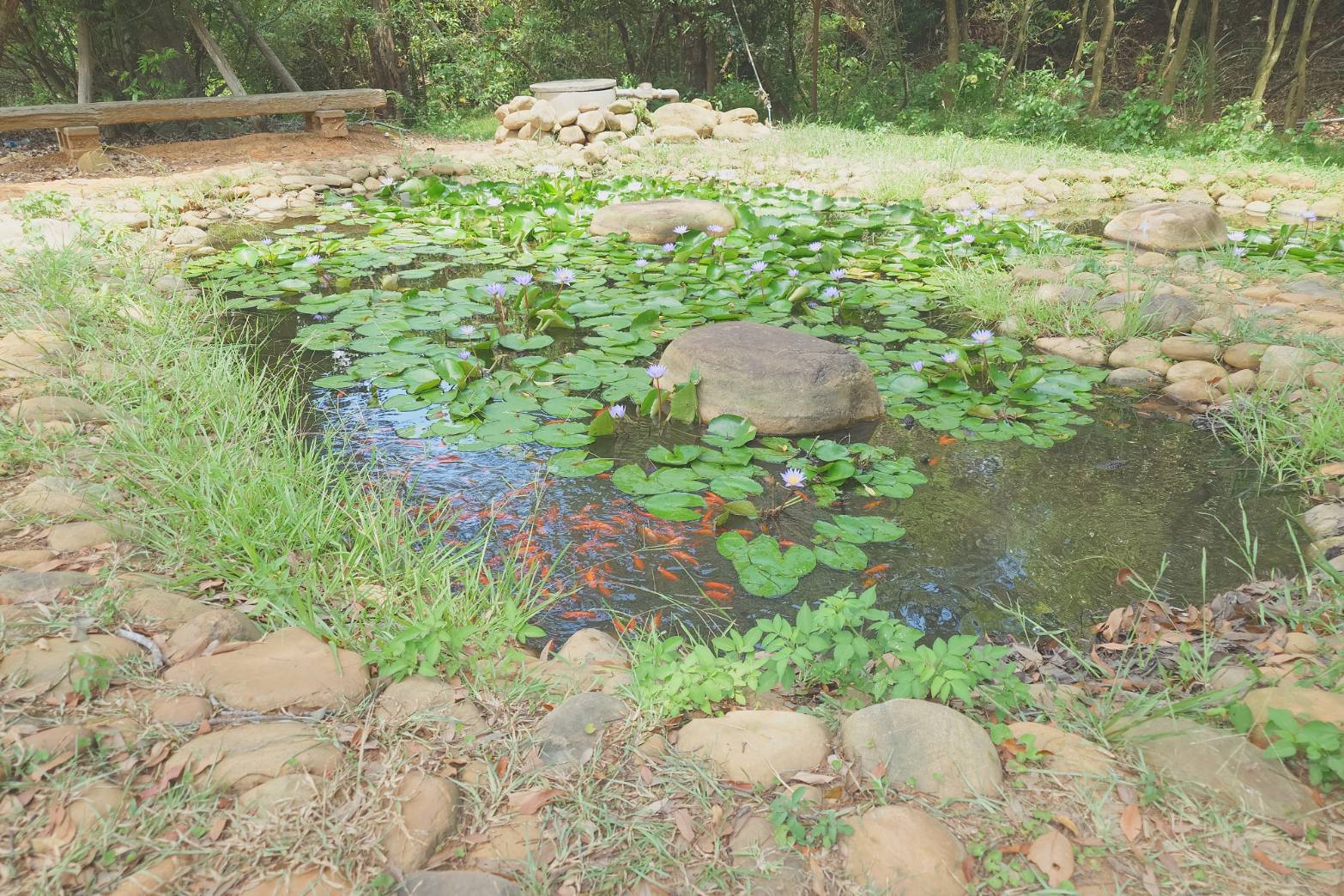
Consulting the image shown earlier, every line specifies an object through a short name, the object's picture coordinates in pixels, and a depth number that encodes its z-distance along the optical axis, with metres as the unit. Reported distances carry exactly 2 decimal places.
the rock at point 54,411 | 2.05
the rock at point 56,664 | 1.21
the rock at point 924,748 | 1.22
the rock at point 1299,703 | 1.22
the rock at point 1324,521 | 2.04
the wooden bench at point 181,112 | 5.76
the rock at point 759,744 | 1.25
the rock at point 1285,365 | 2.61
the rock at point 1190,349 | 2.94
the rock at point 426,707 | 1.30
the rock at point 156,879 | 0.96
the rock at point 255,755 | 1.12
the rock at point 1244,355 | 2.82
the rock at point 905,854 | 1.06
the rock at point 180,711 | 1.21
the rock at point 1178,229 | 4.36
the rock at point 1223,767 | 1.14
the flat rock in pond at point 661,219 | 4.62
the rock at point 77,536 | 1.61
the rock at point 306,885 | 0.99
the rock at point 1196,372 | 2.83
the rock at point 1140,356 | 2.98
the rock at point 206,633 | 1.36
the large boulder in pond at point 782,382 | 2.57
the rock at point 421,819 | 1.07
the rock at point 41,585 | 1.39
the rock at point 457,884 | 1.02
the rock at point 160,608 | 1.42
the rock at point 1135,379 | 2.94
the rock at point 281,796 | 1.08
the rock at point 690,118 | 8.05
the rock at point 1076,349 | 3.12
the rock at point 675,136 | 7.77
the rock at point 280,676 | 1.29
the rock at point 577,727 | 1.26
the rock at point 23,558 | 1.51
